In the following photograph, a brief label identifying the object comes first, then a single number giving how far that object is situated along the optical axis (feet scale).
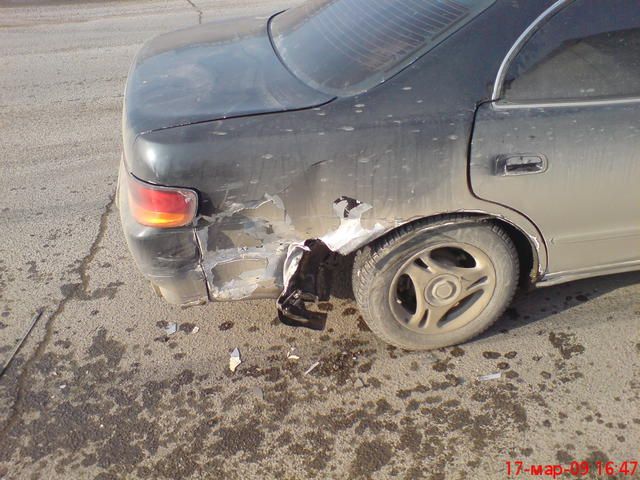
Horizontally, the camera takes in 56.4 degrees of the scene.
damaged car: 7.77
